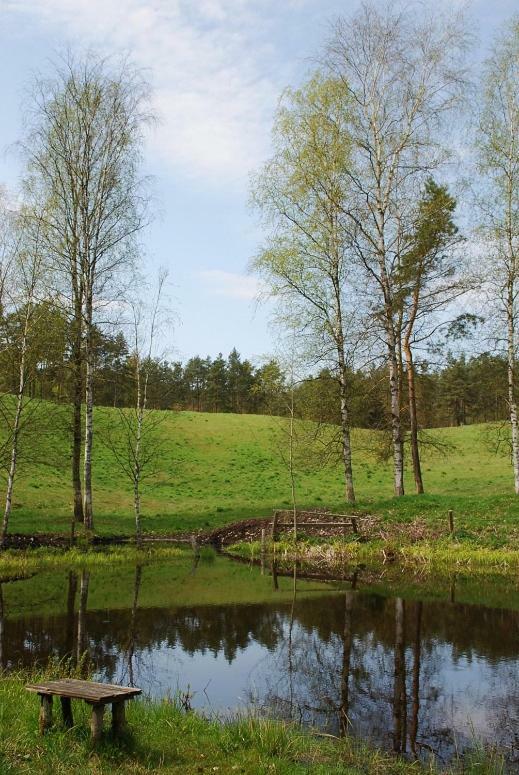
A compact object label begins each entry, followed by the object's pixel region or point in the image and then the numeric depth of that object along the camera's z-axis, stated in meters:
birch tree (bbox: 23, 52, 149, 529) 24.31
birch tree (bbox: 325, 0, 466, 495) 25.97
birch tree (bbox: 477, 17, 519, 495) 25.88
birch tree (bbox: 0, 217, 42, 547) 22.06
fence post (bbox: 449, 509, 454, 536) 21.89
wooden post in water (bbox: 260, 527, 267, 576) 24.18
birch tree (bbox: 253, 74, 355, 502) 27.11
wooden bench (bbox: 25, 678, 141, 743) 6.60
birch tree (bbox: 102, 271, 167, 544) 24.22
